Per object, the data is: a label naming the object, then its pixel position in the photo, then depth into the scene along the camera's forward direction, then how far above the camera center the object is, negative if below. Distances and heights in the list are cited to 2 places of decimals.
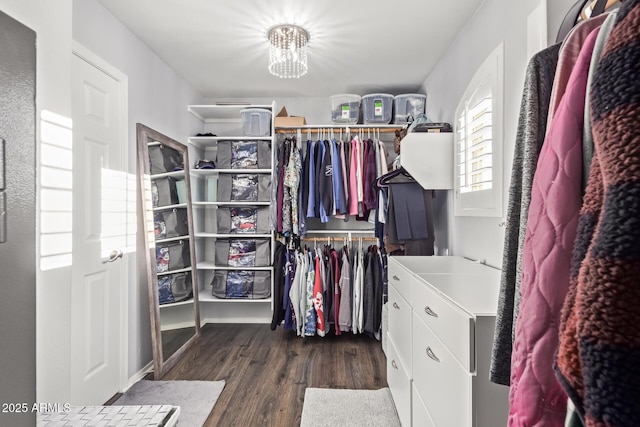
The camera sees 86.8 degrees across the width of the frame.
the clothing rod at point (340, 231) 3.31 -0.19
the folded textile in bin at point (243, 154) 3.38 +0.59
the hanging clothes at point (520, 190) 0.59 +0.04
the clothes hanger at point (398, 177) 2.50 +0.26
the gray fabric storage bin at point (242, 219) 3.40 -0.06
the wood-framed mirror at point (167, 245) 2.51 -0.27
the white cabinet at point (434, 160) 2.34 +0.37
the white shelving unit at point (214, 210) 3.37 +0.03
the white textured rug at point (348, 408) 1.94 -1.20
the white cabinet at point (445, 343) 1.02 -0.48
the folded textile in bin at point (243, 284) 3.37 -0.72
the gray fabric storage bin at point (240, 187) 3.39 +0.26
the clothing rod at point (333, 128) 3.30 +0.84
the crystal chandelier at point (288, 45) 2.32 +1.20
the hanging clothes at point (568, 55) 0.54 +0.25
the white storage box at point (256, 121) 3.34 +0.91
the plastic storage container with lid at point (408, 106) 3.22 +1.03
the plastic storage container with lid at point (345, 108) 3.32 +1.03
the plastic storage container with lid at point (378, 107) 3.29 +1.03
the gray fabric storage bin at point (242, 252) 3.36 -0.40
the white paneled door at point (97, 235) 1.93 -0.14
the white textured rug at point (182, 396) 2.02 -1.20
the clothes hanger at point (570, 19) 0.68 +0.40
